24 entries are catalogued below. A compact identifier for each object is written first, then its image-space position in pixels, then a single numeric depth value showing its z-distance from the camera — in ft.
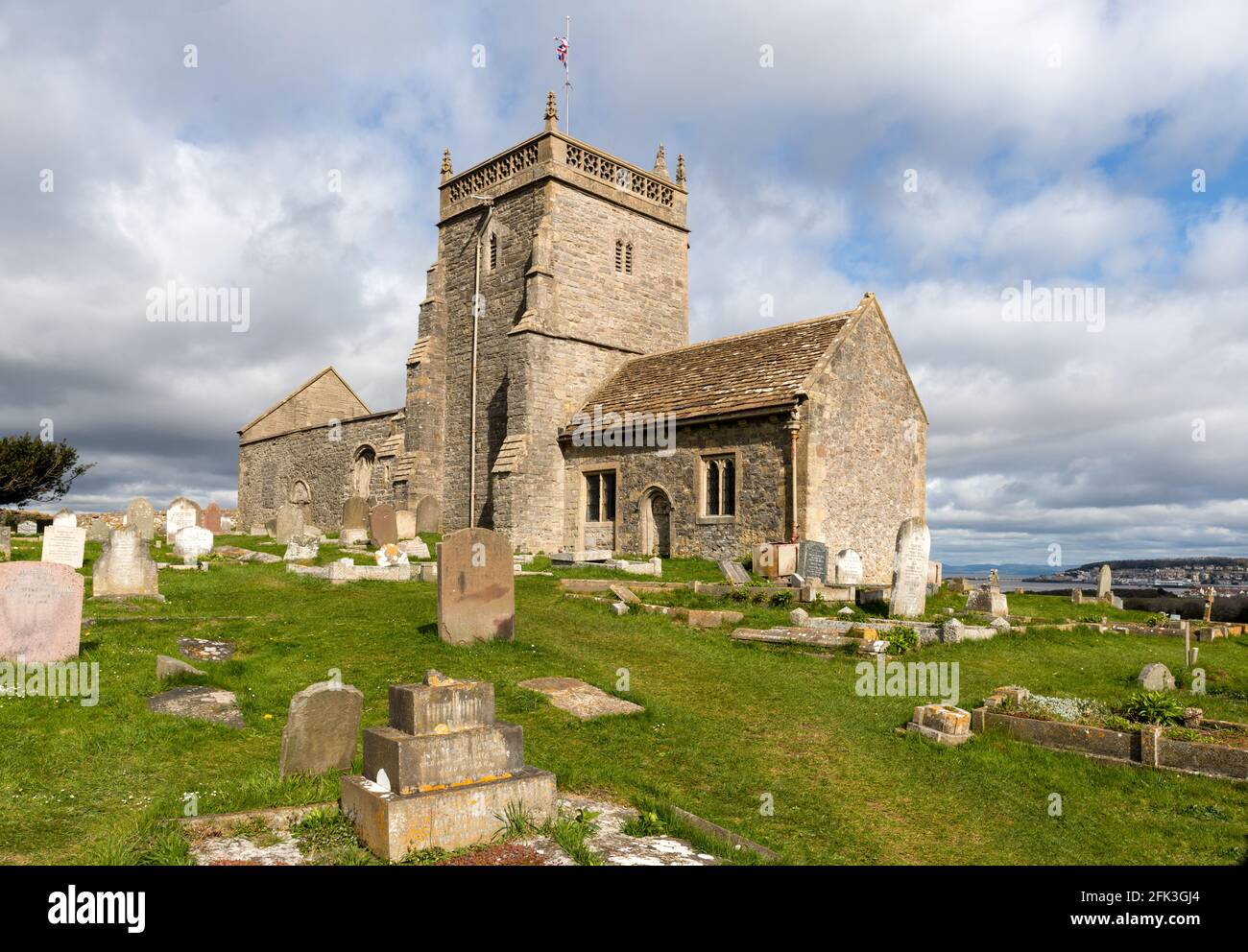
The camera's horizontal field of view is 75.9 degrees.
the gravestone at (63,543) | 48.78
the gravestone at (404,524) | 81.25
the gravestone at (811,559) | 60.29
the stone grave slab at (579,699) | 28.37
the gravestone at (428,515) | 95.55
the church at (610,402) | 69.62
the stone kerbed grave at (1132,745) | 23.16
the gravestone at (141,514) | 81.05
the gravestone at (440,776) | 15.74
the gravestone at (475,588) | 36.32
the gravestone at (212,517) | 105.50
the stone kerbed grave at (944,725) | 26.61
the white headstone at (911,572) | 48.57
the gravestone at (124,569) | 44.27
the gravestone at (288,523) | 80.94
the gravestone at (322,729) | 19.86
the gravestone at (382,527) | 75.66
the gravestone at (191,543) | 63.01
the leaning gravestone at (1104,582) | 78.12
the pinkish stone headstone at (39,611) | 30.04
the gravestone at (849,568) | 60.80
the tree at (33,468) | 128.26
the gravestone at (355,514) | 82.55
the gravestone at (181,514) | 84.12
